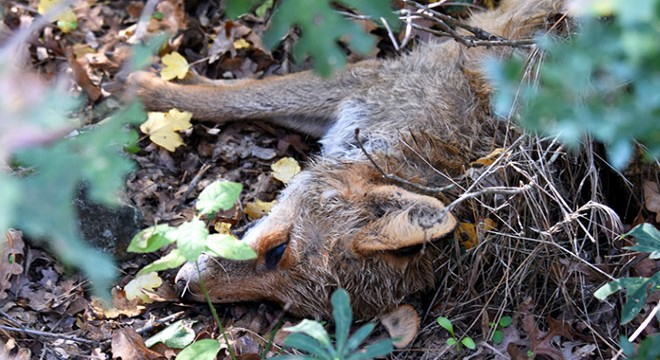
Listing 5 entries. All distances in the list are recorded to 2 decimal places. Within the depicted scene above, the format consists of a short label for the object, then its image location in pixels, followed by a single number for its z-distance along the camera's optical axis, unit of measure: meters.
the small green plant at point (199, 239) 3.09
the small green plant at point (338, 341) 2.99
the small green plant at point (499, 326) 4.25
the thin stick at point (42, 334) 4.18
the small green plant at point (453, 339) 4.15
